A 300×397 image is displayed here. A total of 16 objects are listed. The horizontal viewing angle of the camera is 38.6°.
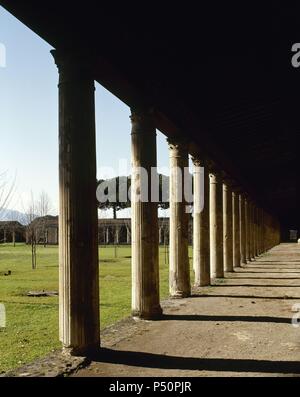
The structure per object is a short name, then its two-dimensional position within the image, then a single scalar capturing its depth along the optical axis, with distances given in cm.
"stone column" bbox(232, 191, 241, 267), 2194
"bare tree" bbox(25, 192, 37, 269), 3349
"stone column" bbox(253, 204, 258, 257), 3134
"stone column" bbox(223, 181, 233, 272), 1956
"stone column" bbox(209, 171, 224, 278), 1706
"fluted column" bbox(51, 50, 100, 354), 644
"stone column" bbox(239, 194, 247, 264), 2450
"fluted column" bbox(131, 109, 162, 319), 918
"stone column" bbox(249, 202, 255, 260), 2880
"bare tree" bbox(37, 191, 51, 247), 4166
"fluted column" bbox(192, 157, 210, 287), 1422
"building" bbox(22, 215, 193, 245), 6488
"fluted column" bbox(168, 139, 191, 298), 1198
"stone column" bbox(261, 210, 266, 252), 3650
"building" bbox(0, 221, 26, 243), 5452
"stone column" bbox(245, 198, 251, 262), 2650
